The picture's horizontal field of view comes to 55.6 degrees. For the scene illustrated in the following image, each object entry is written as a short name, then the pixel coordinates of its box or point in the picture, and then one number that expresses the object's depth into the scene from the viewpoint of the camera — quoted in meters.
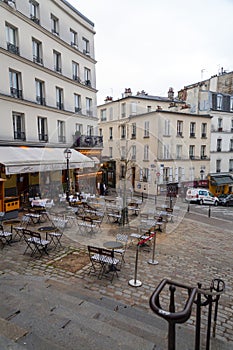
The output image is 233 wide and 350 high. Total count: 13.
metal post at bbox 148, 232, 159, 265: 6.41
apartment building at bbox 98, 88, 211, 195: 19.22
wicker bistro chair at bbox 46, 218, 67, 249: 7.33
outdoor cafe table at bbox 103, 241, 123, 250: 6.31
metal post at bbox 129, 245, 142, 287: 5.14
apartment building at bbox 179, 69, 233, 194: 25.62
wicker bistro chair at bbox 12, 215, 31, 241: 8.33
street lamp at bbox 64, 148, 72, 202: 11.45
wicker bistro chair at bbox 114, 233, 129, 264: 6.85
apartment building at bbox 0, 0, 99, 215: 12.48
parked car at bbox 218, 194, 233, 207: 20.81
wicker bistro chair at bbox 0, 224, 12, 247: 7.28
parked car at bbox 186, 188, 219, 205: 20.27
